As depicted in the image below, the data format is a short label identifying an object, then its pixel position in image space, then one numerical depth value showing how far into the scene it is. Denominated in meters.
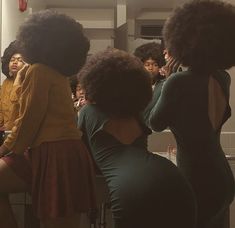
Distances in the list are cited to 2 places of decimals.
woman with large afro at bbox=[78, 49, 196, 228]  1.15
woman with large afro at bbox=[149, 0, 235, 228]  1.30
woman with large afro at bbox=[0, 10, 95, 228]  1.25
